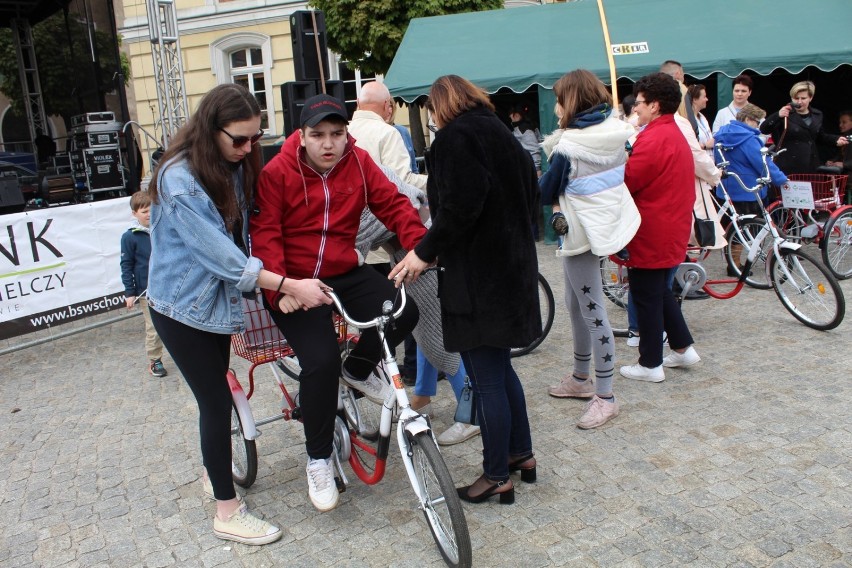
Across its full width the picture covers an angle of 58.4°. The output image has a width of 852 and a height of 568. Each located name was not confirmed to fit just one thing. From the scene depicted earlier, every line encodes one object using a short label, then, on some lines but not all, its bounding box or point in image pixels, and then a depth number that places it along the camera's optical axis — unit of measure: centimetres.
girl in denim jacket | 298
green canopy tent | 981
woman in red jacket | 459
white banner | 648
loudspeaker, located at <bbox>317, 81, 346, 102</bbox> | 695
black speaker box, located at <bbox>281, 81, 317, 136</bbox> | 688
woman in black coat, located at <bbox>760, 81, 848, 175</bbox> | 826
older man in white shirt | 471
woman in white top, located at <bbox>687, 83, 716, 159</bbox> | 764
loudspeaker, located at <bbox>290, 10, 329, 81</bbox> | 755
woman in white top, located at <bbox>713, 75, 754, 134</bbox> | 813
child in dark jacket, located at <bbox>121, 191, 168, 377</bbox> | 587
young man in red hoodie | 321
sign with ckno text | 1036
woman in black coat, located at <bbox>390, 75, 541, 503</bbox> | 310
